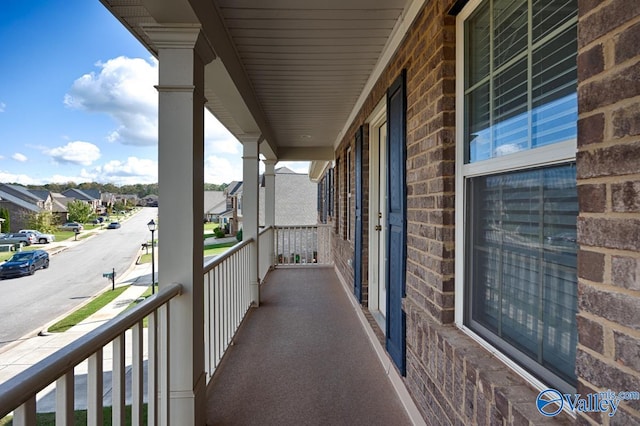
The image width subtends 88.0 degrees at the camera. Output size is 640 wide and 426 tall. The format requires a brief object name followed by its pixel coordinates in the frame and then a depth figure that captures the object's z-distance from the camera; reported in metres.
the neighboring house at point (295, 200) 18.53
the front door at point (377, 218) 3.52
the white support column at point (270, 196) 6.78
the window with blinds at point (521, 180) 0.98
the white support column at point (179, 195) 1.77
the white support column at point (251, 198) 4.35
